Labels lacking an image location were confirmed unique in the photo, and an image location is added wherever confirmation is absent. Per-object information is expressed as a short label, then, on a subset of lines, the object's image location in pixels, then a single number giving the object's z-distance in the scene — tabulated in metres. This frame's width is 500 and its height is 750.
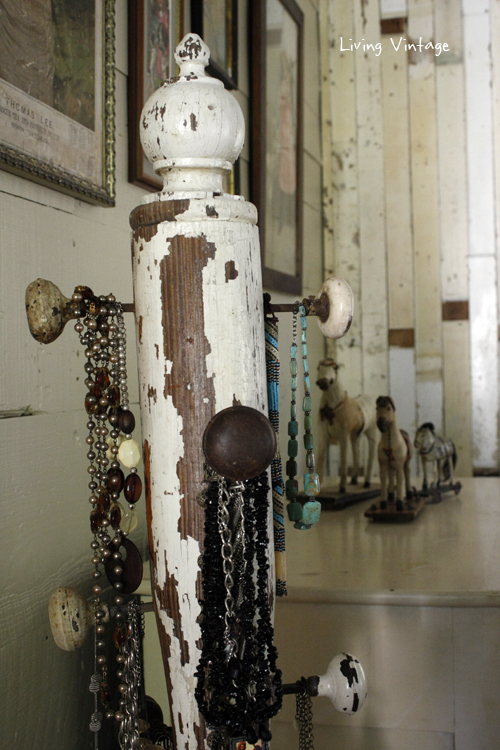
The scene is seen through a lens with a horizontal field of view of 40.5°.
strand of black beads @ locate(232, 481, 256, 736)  0.50
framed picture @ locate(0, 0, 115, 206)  0.74
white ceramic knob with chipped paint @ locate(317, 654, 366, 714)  0.61
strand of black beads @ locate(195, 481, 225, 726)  0.50
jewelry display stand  0.51
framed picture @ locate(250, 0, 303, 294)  1.72
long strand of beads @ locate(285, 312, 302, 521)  0.61
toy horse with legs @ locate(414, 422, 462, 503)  1.58
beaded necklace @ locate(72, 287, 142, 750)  0.57
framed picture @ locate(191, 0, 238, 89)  1.32
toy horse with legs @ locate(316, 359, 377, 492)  1.57
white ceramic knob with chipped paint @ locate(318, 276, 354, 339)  0.56
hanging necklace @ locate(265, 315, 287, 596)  0.59
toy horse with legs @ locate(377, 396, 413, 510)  1.37
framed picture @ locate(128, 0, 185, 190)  1.05
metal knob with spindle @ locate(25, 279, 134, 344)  0.52
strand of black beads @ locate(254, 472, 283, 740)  0.51
